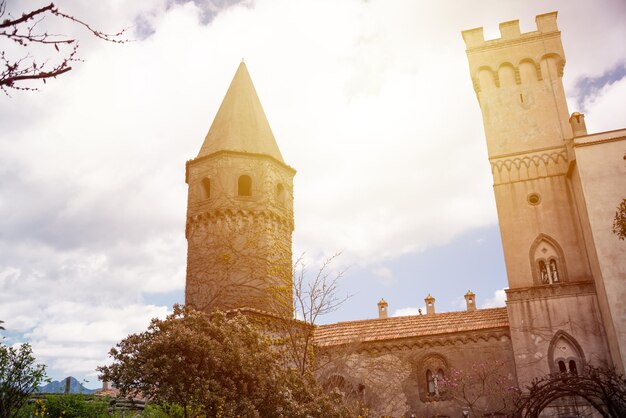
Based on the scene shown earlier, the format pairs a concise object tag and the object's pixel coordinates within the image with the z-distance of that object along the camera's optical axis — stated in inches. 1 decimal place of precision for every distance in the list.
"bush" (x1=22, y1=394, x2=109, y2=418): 492.4
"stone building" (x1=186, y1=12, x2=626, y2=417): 703.7
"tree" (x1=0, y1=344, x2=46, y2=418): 438.6
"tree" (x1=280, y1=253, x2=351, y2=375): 592.6
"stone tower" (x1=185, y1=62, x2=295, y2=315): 682.8
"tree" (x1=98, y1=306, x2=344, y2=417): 385.4
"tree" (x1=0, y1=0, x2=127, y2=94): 165.5
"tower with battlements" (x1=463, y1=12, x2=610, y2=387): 741.3
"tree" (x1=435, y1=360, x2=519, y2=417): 720.3
